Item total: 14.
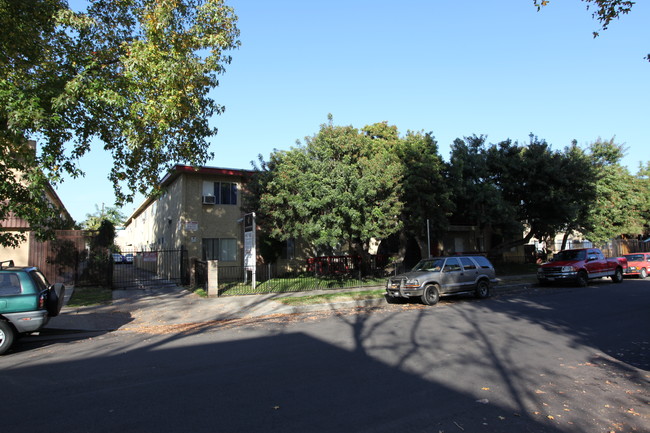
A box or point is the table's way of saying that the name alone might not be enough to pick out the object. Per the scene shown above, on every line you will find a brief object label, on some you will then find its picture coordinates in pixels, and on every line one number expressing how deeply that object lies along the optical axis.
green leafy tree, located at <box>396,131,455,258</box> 19.11
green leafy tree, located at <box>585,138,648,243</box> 29.52
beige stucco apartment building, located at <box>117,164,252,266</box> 21.20
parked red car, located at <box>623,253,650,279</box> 22.66
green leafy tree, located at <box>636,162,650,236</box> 34.56
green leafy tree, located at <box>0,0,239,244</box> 10.89
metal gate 19.36
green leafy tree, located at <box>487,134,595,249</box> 22.62
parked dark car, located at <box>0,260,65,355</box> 7.91
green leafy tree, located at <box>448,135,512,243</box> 21.06
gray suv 13.43
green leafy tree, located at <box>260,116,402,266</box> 15.59
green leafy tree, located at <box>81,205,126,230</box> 61.73
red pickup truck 18.30
